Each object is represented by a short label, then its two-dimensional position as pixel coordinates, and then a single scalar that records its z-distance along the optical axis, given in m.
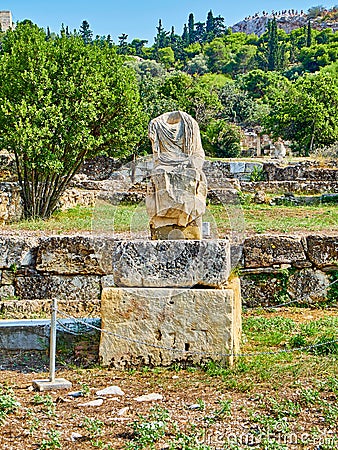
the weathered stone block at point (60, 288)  8.34
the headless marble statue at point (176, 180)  6.33
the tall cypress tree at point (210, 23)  154.73
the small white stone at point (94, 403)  4.64
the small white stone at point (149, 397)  4.76
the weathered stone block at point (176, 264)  5.75
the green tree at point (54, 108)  14.02
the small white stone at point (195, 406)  4.53
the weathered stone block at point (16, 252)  8.34
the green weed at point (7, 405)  4.34
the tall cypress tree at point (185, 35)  144.52
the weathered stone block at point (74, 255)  8.29
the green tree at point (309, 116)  36.66
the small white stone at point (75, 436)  3.93
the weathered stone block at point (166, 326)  5.64
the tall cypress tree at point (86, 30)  112.03
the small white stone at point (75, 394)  4.87
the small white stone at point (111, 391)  4.93
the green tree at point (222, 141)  35.34
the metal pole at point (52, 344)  5.07
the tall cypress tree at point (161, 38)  134.75
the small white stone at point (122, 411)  4.41
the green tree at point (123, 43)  118.81
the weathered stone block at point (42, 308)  7.81
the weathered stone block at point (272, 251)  8.29
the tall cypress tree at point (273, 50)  99.94
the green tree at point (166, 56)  117.89
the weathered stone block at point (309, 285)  8.26
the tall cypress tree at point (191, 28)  148.27
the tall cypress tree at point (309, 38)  118.82
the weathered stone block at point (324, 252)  8.20
